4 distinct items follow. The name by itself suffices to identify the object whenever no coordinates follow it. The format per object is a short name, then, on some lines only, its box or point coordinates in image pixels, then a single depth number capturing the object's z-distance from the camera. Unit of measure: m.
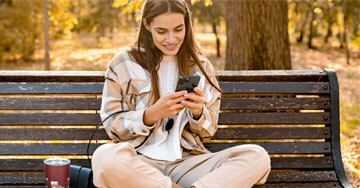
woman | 2.93
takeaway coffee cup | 2.51
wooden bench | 3.42
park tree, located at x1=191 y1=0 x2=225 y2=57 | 18.64
